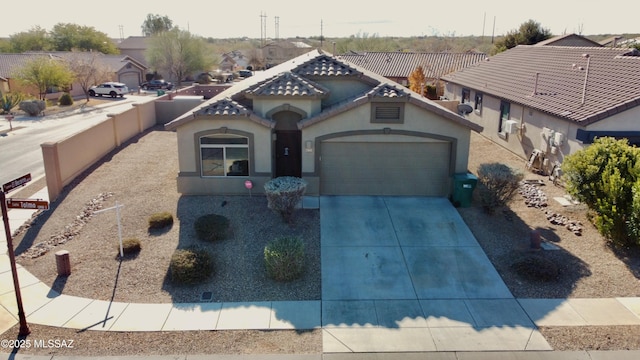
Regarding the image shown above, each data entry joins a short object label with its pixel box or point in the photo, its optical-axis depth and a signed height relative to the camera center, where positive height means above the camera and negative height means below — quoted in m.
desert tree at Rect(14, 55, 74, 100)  42.69 -1.51
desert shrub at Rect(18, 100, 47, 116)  37.75 -3.76
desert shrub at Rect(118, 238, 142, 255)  13.51 -5.05
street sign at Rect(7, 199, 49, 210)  9.94 -2.90
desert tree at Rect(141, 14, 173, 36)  118.88 +7.97
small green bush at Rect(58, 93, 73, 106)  45.25 -3.87
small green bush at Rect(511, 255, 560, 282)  12.42 -5.19
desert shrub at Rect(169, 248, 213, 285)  12.13 -5.05
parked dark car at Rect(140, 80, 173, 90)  61.03 -3.38
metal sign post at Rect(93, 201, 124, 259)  13.26 -5.07
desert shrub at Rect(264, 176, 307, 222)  14.86 -4.01
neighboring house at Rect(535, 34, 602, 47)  39.25 +1.47
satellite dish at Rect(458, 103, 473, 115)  27.56 -2.70
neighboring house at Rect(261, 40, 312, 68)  90.31 +1.21
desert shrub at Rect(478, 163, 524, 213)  15.60 -3.86
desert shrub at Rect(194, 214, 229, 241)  14.17 -4.79
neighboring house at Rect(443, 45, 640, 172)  17.92 -1.67
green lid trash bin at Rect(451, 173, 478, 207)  16.59 -4.27
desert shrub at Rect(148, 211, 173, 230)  14.92 -4.81
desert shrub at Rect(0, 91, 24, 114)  37.97 -3.41
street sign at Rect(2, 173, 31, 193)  9.59 -2.45
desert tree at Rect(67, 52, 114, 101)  48.47 -1.30
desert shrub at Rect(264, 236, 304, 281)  12.24 -4.89
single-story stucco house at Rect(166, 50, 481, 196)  16.94 -2.82
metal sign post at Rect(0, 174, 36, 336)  9.59 -3.76
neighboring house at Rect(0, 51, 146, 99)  45.75 -1.26
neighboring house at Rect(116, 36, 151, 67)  76.69 +1.36
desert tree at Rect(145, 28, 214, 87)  63.53 +0.43
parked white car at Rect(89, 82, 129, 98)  52.53 -3.36
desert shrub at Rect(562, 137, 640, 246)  13.36 -3.43
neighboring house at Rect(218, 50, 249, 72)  86.62 -0.77
